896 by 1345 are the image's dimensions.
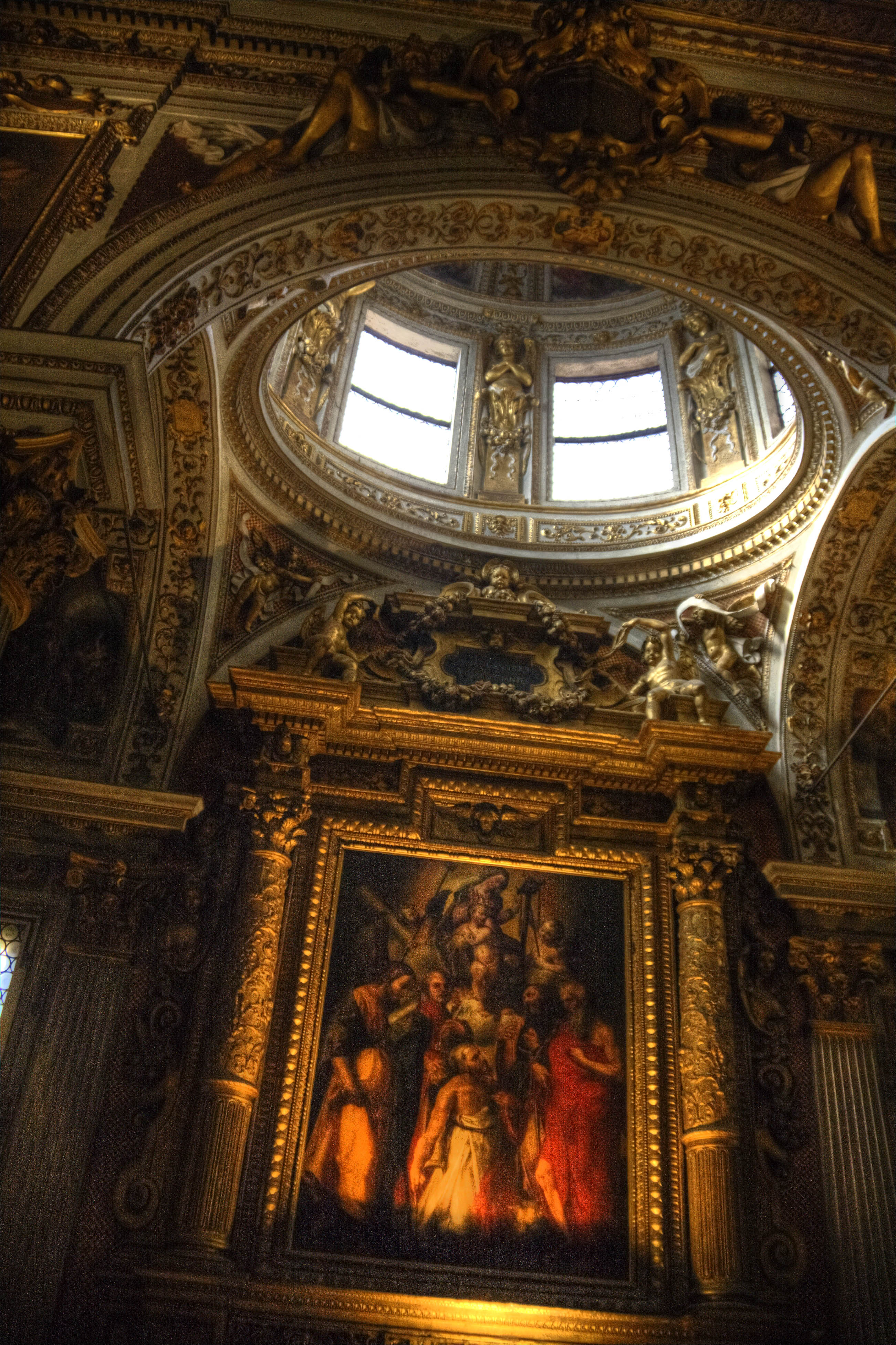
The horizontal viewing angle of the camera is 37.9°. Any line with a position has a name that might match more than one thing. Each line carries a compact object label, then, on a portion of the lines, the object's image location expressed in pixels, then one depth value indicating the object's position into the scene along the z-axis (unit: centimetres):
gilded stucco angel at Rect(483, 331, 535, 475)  1511
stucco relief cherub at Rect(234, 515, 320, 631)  1287
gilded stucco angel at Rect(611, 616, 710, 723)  1277
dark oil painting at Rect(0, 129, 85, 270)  909
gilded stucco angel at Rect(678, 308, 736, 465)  1461
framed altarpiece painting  1007
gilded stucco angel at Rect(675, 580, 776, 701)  1313
